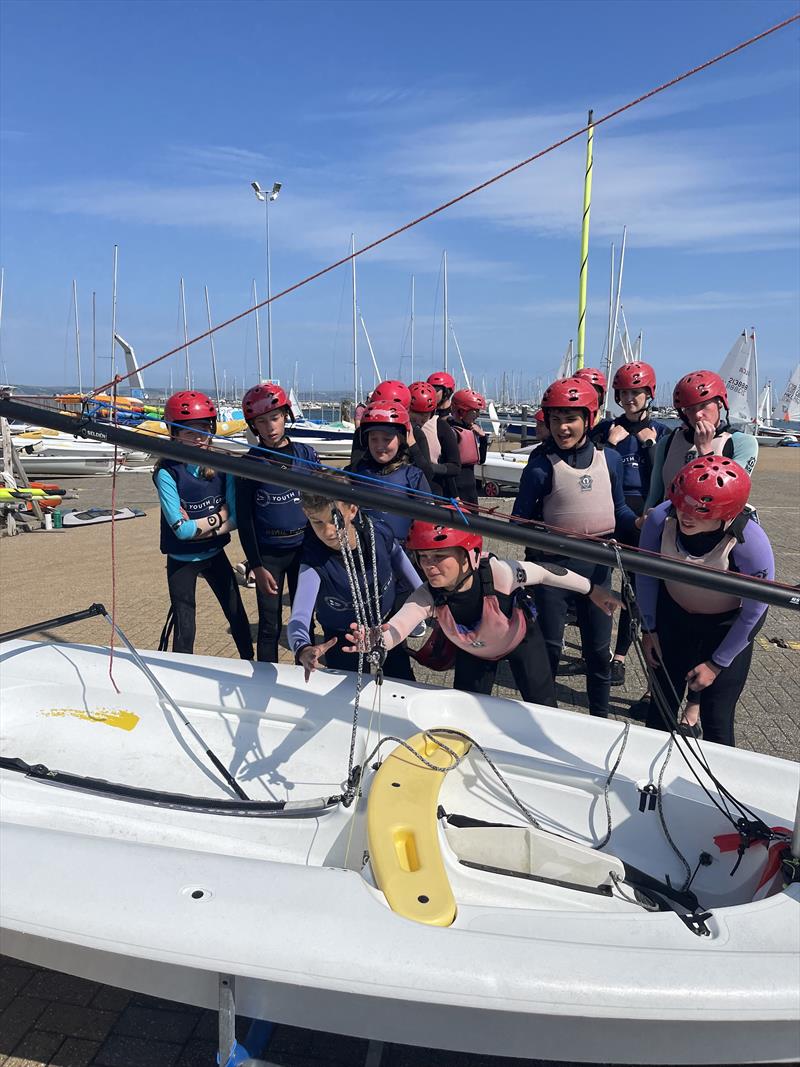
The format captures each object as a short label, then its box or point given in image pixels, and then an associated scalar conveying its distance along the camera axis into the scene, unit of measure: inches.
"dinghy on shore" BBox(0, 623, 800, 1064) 68.9
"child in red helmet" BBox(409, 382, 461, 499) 247.1
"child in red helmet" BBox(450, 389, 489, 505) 287.3
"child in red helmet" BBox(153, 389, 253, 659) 161.9
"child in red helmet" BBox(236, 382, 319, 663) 162.7
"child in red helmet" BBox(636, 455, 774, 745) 108.0
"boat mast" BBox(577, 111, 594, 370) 291.7
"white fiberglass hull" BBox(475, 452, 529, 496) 557.3
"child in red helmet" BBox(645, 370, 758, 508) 159.0
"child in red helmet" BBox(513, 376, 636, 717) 152.6
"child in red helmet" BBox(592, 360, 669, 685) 202.8
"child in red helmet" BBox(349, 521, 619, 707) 115.2
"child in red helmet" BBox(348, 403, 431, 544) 151.7
